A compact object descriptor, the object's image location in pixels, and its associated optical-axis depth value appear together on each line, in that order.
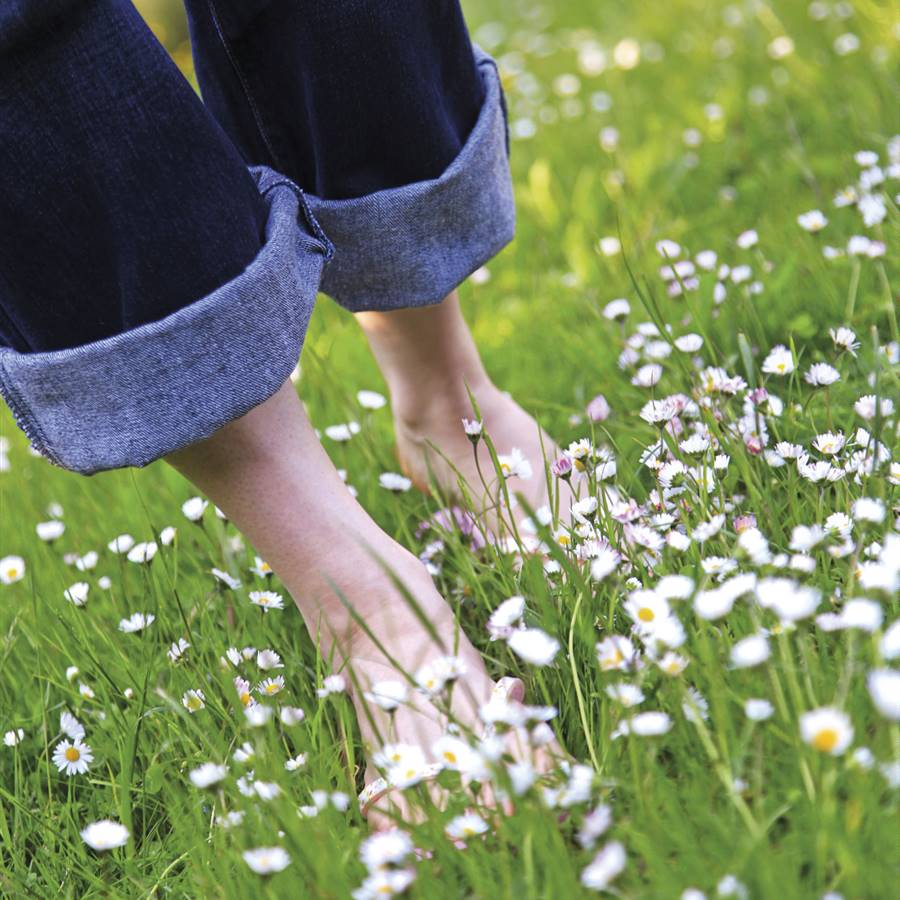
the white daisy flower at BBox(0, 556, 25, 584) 1.56
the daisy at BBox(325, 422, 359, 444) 1.64
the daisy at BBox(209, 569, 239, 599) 1.38
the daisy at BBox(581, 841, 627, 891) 0.77
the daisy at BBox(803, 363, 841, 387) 1.25
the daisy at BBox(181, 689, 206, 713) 1.18
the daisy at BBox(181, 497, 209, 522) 1.43
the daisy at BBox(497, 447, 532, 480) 1.31
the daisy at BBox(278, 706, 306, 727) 1.00
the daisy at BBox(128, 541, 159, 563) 1.41
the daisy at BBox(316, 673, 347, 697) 1.10
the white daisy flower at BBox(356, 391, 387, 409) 1.74
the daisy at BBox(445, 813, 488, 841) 0.91
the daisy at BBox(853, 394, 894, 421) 1.22
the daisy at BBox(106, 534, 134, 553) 1.45
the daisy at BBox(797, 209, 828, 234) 1.67
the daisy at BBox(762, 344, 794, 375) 1.38
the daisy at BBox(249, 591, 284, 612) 1.31
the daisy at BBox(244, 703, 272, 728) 0.93
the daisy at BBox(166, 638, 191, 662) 1.26
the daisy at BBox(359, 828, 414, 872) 0.85
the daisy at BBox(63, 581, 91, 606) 1.37
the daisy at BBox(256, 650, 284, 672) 1.21
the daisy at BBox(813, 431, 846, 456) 1.19
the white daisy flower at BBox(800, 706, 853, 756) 0.75
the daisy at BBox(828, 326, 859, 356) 1.33
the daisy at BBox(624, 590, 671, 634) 0.95
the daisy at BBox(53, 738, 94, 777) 1.25
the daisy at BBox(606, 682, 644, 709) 0.93
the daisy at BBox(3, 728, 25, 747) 1.27
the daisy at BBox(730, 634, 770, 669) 0.81
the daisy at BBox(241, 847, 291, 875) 0.89
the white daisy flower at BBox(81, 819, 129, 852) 0.99
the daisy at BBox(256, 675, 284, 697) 1.18
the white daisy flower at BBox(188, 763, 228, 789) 0.93
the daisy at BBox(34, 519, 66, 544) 1.58
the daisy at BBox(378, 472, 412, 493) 1.55
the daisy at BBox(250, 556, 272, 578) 1.41
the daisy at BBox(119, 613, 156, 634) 1.34
